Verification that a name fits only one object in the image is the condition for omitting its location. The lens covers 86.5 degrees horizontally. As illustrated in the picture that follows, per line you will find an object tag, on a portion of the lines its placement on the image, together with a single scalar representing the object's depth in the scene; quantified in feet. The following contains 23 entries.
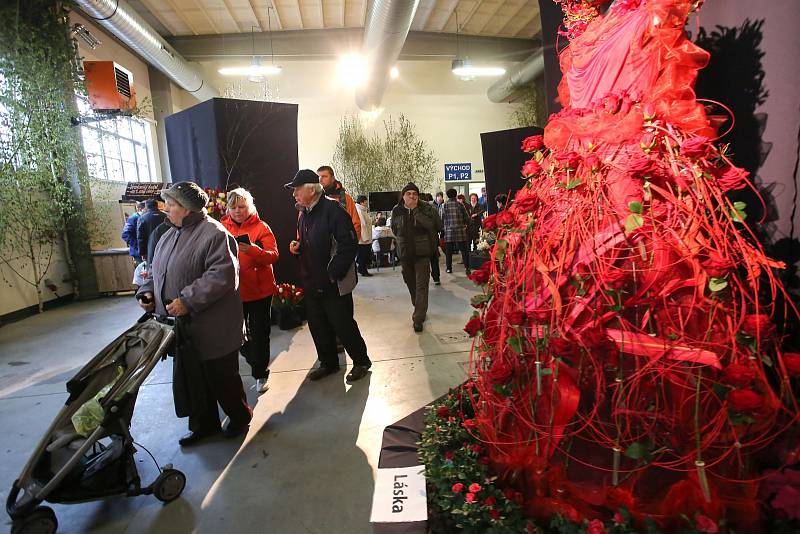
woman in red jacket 10.03
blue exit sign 41.42
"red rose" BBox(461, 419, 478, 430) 5.75
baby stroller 5.82
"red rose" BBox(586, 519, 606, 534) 3.88
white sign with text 5.01
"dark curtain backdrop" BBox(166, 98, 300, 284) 15.07
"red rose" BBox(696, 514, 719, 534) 3.65
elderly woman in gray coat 7.33
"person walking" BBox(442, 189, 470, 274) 24.96
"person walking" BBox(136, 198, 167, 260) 16.83
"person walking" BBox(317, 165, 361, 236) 13.39
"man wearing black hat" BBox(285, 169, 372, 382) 9.78
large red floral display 3.89
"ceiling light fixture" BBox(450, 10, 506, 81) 32.58
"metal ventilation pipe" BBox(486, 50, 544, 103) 34.65
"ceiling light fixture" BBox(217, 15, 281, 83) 29.58
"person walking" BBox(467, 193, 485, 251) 29.78
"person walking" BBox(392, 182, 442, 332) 14.53
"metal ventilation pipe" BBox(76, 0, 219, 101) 21.18
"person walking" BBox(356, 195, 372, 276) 21.44
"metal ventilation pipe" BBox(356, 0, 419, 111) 21.52
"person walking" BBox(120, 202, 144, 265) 18.76
